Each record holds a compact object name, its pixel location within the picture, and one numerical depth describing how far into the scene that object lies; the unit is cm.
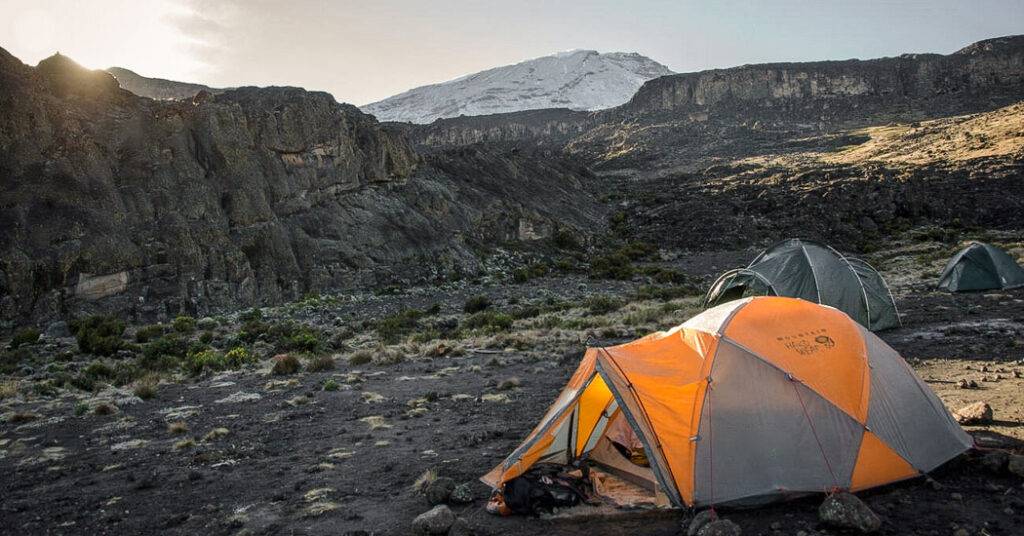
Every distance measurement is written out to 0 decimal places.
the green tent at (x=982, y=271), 1784
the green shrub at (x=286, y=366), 1355
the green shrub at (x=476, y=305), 2353
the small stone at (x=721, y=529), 468
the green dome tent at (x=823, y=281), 1402
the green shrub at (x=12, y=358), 1407
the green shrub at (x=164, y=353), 1459
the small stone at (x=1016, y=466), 534
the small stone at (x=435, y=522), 525
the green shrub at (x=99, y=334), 1595
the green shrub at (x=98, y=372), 1307
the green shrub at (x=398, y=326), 1824
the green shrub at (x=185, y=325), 1917
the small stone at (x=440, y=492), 594
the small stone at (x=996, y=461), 550
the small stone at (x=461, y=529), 514
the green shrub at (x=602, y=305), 2175
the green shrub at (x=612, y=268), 3388
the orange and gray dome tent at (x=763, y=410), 539
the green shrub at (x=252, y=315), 2119
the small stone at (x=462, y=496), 588
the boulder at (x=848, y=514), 472
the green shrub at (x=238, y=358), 1463
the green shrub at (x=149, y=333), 1778
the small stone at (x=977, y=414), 680
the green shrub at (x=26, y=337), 1662
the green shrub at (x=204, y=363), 1396
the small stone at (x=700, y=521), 492
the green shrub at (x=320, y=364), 1380
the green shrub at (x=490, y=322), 1875
